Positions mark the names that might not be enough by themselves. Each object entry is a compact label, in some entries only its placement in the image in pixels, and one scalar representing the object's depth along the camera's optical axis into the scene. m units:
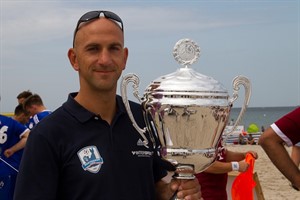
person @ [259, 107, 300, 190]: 3.42
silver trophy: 1.86
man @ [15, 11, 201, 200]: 1.76
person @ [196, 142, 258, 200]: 4.19
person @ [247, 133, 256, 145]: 26.91
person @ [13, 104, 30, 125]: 7.36
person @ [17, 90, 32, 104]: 7.84
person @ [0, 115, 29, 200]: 5.42
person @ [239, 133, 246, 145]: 26.94
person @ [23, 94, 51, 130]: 6.93
